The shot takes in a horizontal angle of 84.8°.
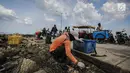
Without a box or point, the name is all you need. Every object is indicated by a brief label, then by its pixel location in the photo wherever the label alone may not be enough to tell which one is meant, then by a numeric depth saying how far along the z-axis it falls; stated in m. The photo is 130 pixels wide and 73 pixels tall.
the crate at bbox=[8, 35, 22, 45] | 6.08
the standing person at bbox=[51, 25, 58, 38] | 9.06
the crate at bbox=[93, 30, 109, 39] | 6.16
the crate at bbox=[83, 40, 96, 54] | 3.13
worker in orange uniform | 2.09
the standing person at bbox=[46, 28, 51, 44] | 5.80
